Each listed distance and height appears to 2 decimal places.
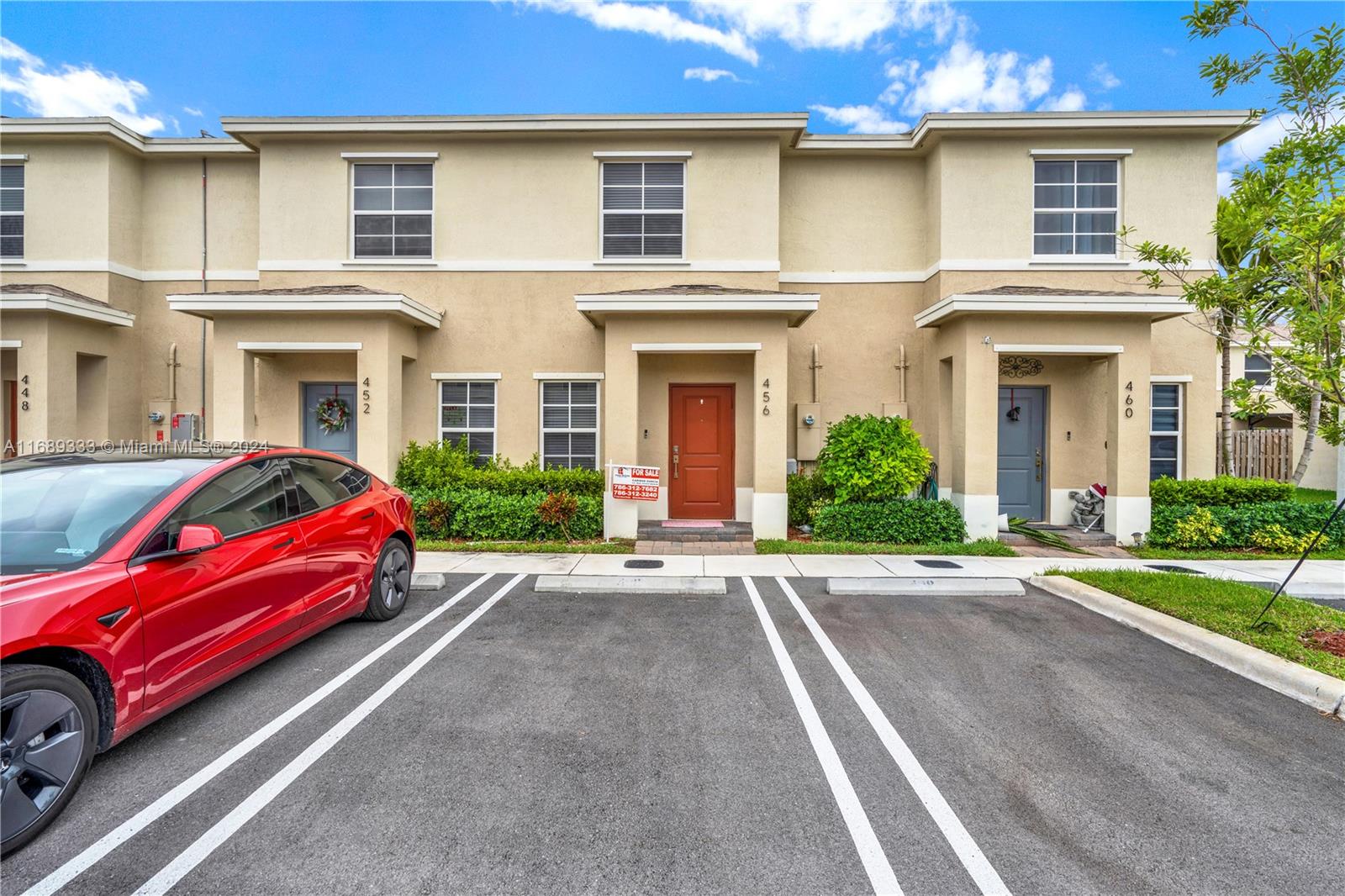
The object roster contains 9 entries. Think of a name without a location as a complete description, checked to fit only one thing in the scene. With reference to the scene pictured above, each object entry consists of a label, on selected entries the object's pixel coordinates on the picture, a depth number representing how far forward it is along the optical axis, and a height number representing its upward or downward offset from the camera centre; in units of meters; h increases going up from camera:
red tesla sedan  2.43 -0.76
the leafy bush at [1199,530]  8.45 -1.15
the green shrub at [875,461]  8.59 -0.16
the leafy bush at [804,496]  9.45 -0.75
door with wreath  10.02 +0.49
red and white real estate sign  8.70 -0.52
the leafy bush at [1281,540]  8.17 -1.26
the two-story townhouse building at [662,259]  9.85 +3.36
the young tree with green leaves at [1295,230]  4.21 +1.68
